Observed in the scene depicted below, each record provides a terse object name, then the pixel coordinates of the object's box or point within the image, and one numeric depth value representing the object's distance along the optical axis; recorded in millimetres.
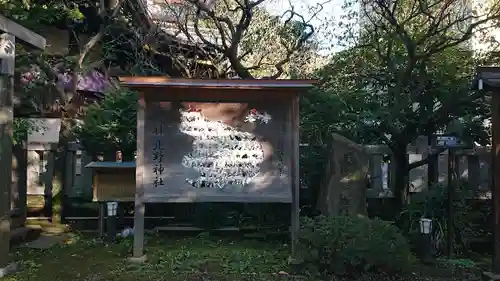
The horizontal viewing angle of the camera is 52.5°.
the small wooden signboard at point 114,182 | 9000
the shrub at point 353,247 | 6340
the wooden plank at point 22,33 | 6320
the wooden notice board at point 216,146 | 7293
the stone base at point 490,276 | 6648
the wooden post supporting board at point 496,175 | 6746
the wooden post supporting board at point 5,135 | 6457
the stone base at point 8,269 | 6416
